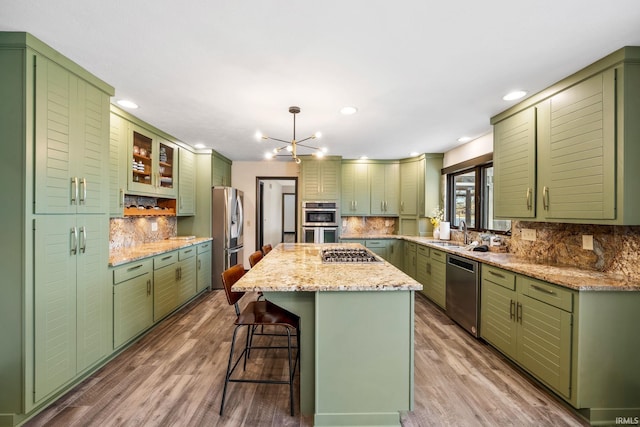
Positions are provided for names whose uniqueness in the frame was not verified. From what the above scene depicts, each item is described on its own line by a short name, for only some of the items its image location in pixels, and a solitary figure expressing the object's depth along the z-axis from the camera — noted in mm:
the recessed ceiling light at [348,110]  2892
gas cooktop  2506
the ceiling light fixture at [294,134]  2844
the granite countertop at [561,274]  1807
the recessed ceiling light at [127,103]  2758
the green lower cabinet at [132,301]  2568
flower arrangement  4945
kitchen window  3939
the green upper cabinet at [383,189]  5570
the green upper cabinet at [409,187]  5305
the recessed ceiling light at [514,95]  2492
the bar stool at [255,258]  2716
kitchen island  1769
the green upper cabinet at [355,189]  5551
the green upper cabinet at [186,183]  4277
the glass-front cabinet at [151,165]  3314
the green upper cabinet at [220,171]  4860
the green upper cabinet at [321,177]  5184
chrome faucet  3968
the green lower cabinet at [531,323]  1921
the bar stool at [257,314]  1923
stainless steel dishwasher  2936
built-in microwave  5148
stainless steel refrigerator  4750
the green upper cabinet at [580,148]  1870
